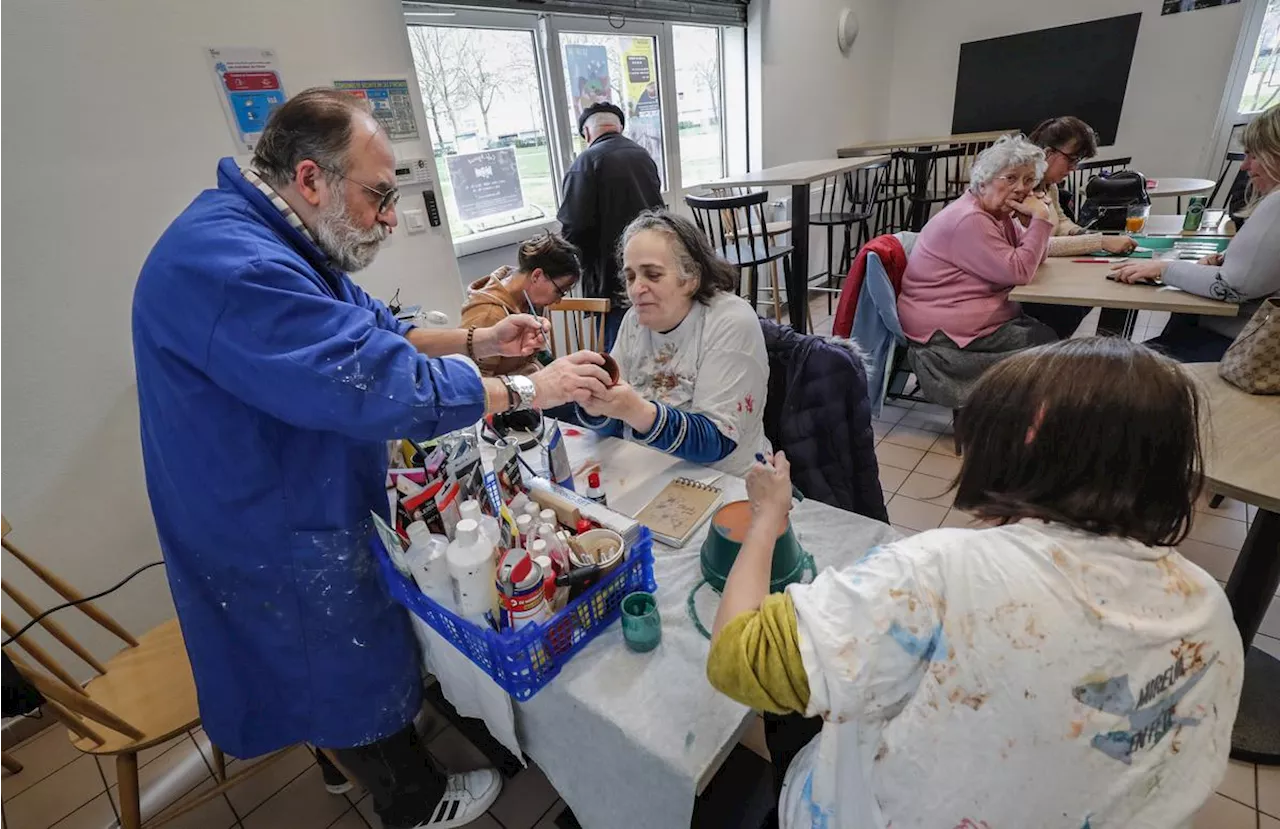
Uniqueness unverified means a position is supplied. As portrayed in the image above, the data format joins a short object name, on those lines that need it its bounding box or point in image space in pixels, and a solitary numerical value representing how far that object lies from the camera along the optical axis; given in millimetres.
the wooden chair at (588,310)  2264
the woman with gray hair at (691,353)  1433
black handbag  3252
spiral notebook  1172
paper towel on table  956
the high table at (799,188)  3434
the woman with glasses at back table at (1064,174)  2908
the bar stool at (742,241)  3273
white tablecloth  771
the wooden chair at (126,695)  1218
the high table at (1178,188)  3471
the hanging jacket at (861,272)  2793
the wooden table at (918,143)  5410
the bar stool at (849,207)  4629
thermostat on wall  2580
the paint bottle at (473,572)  868
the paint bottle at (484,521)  928
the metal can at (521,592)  850
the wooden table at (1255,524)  1192
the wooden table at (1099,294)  2049
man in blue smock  859
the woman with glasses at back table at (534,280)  2324
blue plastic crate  844
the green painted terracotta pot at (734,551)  955
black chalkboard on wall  5246
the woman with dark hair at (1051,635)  572
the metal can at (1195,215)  2953
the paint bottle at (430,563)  918
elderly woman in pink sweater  2500
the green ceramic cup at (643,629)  903
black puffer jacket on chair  1535
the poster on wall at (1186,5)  4688
